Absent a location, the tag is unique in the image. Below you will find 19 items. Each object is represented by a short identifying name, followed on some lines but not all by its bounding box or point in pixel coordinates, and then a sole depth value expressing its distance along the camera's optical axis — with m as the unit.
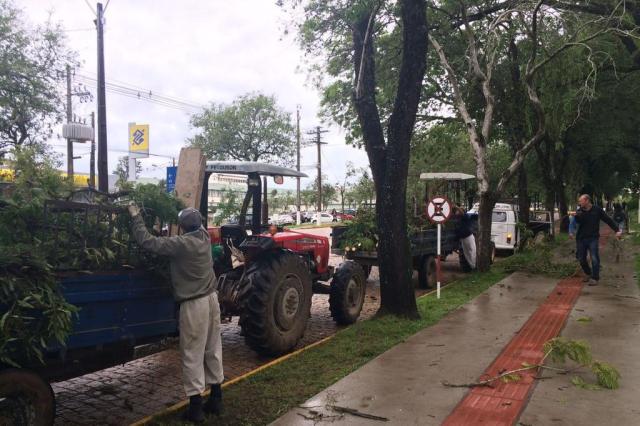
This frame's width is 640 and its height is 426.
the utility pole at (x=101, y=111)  11.91
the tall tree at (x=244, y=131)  39.53
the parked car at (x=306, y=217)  57.58
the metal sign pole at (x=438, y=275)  9.87
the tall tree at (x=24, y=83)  16.75
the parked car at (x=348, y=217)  11.85
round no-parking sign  9.98
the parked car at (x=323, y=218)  47.57
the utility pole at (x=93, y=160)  25.48
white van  17.72
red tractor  6.11
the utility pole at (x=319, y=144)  51.06
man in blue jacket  10.78
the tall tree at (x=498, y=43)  12.12
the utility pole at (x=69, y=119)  20.04
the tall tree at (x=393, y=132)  7.62
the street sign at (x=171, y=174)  12.73
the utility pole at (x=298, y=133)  41.37
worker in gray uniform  4.36
